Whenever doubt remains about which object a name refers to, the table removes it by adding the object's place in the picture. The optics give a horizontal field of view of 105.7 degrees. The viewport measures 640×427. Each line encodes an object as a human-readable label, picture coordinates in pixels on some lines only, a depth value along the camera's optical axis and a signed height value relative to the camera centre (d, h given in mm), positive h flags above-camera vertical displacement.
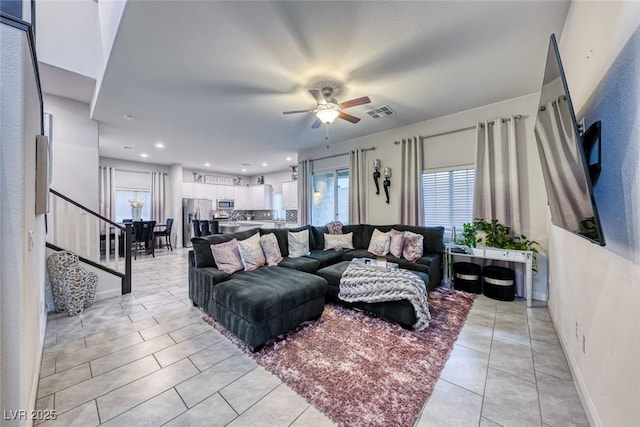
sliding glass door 5707 +371
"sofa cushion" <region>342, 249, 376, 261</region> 4090 -725
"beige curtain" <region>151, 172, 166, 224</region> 7789 +534
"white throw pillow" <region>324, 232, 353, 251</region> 4680 -562
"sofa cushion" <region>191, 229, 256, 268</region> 2953 -459
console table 3072 -605
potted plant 3295 -360
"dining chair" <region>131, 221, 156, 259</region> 6180 -553
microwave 8938 +338
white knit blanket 2473 -815
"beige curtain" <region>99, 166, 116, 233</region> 6759 +590
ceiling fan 2775 +1271
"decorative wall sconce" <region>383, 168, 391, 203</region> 4719 +632
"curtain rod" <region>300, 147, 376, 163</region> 5045 +1345
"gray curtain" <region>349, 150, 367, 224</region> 5164 +556
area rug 1532 -1218
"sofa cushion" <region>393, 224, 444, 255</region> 3965 -443
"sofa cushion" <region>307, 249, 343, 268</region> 4005 -752
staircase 3203 -330
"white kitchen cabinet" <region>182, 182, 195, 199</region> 8123 +767
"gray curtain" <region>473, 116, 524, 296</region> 3445 +521
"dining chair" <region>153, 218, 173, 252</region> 7144 -586
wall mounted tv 1083 +285
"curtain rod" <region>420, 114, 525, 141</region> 3460 +1359
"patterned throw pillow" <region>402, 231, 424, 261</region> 3740 -539
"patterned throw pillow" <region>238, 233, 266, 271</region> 3092 -537
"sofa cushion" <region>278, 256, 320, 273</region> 3493 -759
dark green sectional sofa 2178 -827
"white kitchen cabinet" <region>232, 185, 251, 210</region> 9547 +627
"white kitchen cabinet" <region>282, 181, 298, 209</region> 7855 +595
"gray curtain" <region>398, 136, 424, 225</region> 4363 +545
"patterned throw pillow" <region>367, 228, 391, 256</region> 4113 -542
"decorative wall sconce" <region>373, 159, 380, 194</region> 4879 +797
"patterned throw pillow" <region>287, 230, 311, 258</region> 4062 -538
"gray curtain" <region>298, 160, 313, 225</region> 6238 +573
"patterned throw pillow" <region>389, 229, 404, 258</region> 3944 -506
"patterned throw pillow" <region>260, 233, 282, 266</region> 3446 -532
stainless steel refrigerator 7984 -82
